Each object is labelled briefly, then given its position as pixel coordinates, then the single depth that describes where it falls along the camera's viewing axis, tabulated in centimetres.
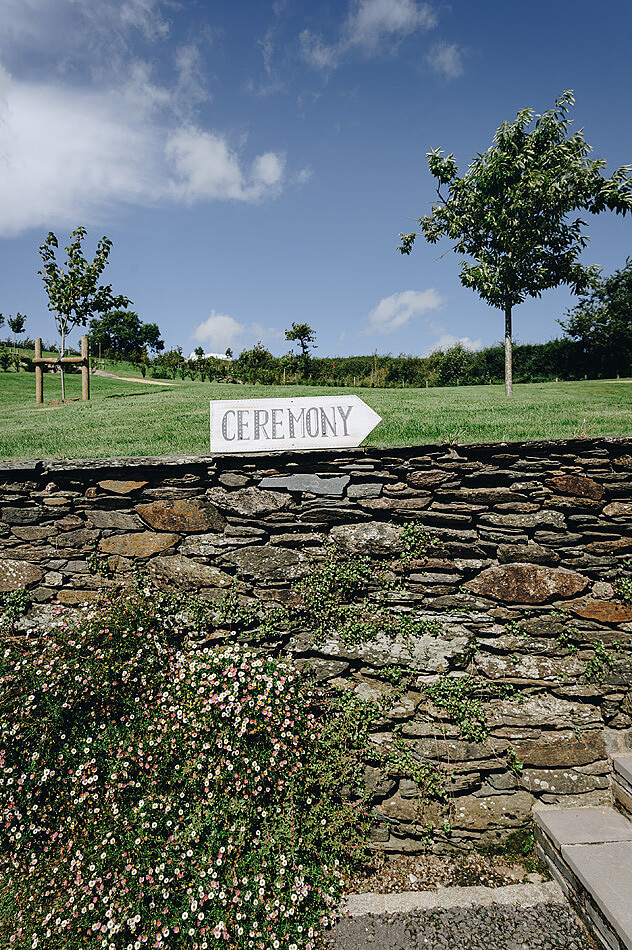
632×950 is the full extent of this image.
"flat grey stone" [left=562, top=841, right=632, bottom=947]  247
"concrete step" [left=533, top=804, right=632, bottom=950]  253
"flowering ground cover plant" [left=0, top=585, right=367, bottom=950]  269
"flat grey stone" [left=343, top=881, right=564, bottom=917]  295
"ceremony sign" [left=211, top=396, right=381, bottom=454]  347
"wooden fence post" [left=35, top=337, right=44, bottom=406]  866
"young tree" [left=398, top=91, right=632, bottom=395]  903
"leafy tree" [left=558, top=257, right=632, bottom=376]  1612
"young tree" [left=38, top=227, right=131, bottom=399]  889
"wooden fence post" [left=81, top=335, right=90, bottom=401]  866
